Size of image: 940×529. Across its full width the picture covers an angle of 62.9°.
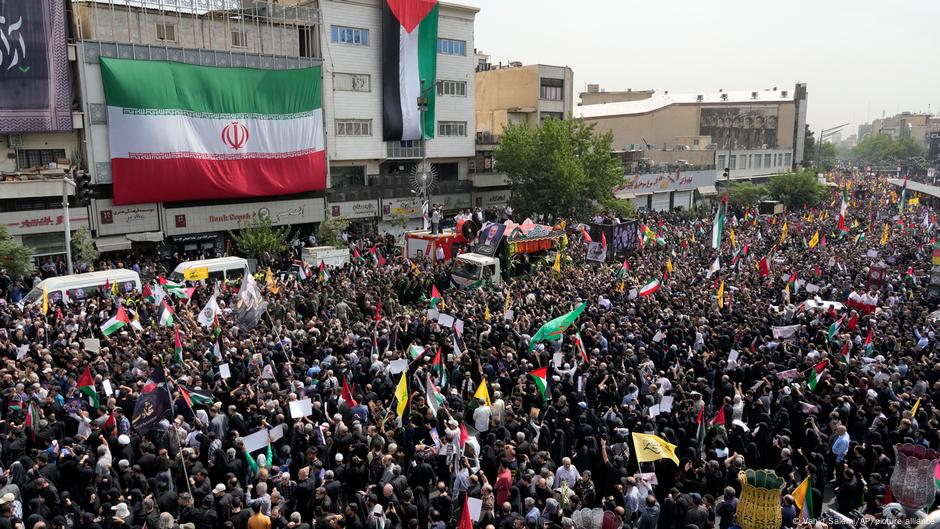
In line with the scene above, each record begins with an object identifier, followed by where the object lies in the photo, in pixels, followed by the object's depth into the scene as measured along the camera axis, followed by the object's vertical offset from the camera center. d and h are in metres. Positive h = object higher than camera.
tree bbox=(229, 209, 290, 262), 31.67 -3.73
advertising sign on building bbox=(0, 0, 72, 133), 28.44 +3.13
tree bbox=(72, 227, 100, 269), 28.53 -3.62
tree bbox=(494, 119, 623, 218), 41.50 -1.01
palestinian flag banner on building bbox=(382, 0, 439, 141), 39.66 +4.58
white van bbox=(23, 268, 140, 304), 20.84 -3.71
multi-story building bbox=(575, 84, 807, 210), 60.66 +1.38
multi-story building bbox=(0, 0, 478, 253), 30.17 +1.49
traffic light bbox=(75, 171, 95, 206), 23.65 -1.07
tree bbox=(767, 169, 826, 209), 60.84 -3.25
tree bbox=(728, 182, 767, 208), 60.56 -3.63
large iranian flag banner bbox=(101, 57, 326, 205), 31.31 +0.86
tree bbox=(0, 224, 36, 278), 25.20 -3.51
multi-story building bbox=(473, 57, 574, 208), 47.25 +3.19
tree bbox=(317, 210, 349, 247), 35.31 -3.71
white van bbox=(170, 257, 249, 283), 24.45 -3.77
